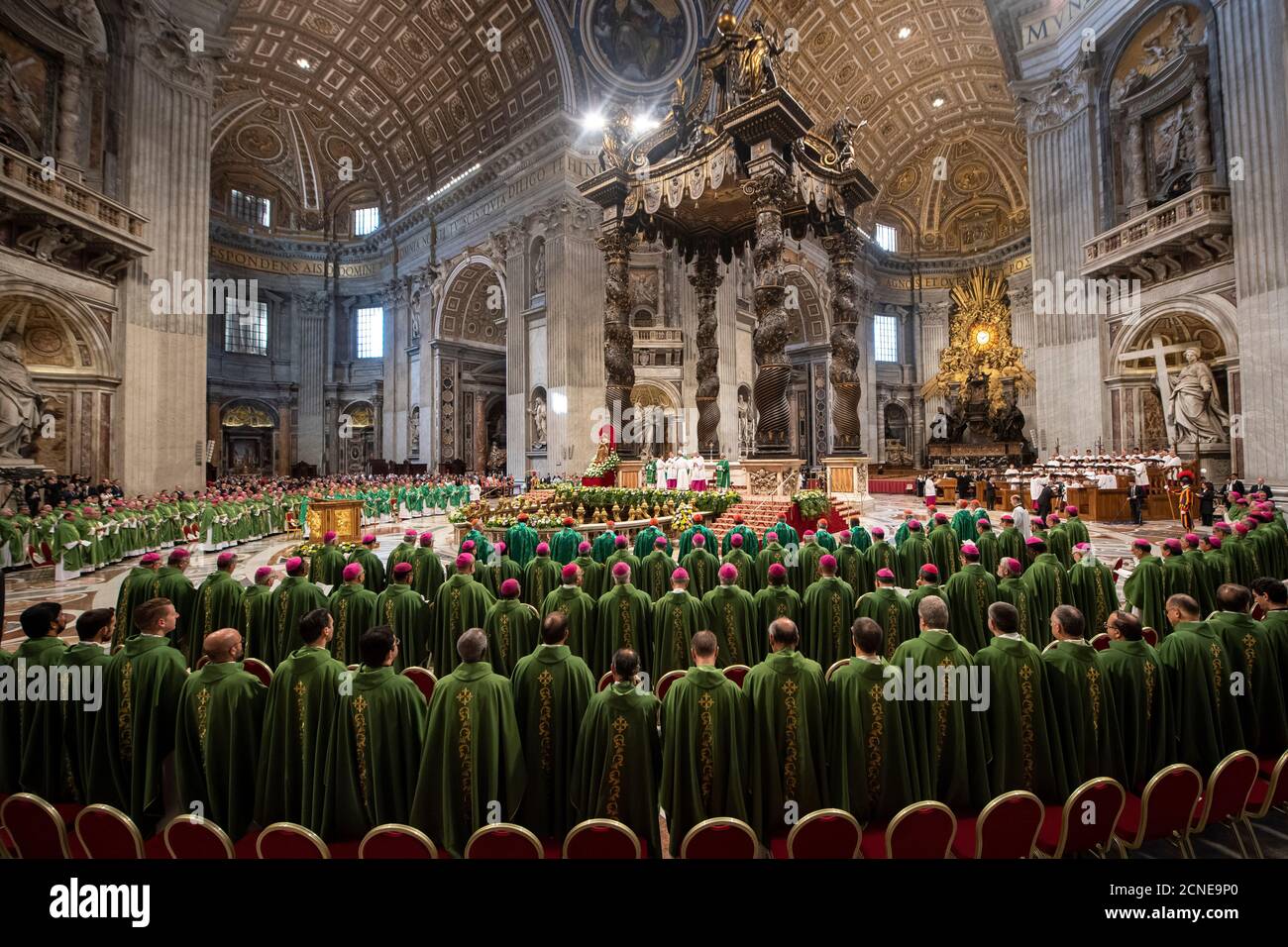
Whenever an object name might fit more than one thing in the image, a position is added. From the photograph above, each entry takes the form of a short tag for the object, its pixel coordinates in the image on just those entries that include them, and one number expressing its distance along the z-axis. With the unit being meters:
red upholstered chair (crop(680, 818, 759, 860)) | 1.87
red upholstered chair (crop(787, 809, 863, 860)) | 1.92
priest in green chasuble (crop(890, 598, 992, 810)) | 2.71
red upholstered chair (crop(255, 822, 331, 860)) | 1.77
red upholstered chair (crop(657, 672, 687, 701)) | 3.45
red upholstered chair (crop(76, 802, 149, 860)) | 1.93
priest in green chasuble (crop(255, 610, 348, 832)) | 2.64
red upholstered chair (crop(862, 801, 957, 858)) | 1.91
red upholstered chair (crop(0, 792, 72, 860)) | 2.00
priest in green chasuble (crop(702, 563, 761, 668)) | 4.68
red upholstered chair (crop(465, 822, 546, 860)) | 1.76
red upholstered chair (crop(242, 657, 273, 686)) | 3.54
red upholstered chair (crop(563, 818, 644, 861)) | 1.83
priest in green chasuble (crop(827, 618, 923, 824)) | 2.62
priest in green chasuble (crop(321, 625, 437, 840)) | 2.54
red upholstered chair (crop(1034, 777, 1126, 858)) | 2.08
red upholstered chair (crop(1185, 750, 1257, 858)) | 2.25
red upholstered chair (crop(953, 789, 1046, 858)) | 1.96
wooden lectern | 11.01
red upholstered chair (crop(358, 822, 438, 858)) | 1.79
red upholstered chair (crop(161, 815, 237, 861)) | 1.82
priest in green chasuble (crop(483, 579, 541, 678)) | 4.46
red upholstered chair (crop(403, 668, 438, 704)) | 3.45
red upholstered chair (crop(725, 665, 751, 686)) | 3.38
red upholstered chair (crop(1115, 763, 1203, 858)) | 2.16
